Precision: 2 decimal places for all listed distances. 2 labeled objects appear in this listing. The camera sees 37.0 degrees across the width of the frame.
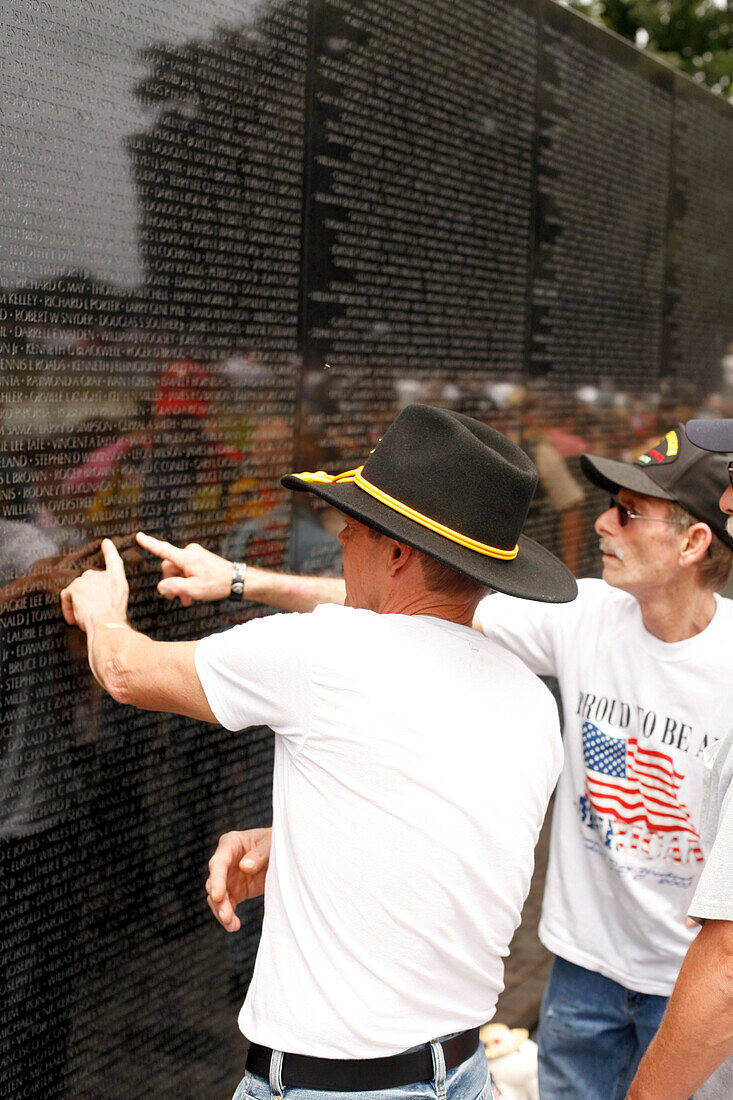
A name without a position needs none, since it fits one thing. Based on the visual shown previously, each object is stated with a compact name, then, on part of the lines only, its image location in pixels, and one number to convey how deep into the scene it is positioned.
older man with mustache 2.69
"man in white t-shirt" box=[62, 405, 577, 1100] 1.72
